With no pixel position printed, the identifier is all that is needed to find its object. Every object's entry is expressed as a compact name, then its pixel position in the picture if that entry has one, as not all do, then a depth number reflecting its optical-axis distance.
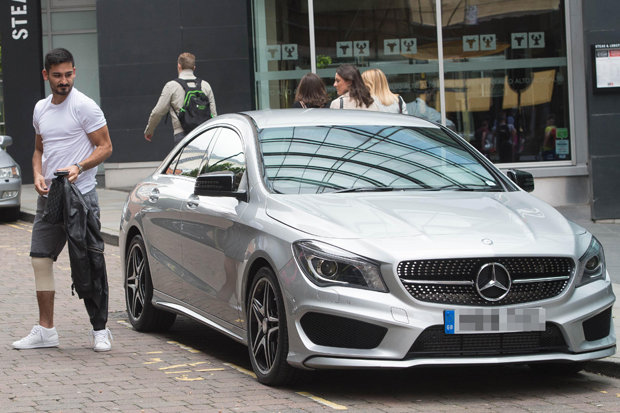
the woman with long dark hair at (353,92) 10.12
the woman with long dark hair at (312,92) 10.77
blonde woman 10.38
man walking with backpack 14.12
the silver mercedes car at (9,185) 17.39
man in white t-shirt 7.58
